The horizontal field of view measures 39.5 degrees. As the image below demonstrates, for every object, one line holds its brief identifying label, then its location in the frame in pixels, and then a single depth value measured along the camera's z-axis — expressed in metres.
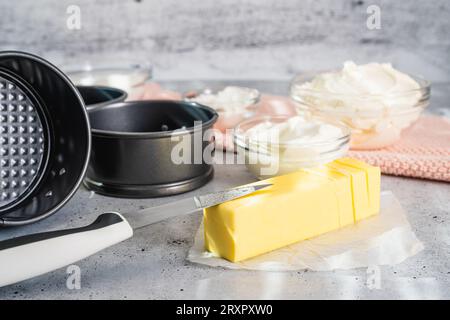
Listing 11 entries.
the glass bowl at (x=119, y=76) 1.57
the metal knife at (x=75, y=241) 0.75
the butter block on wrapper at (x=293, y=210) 0.83
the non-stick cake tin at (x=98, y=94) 1.28
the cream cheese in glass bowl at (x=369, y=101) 1.26
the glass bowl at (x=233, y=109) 1.41
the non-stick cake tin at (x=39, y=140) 0.95
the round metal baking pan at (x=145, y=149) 1.02
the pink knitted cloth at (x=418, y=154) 1.16
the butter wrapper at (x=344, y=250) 0.84
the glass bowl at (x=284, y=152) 1.08
